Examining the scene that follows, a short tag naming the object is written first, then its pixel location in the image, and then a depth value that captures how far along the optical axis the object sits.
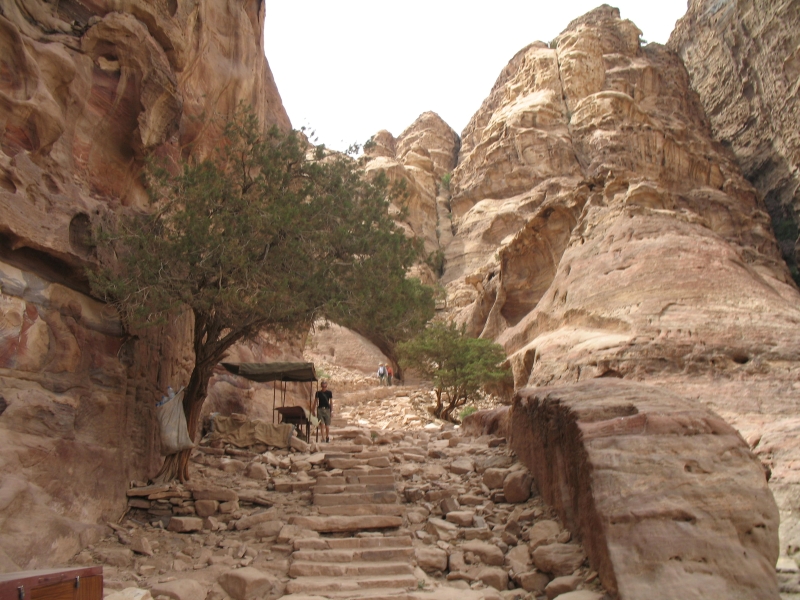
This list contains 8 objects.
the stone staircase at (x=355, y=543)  6.36
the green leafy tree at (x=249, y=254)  8.93
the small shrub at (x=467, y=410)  19.80
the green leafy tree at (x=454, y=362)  19.09
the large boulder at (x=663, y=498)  4.77
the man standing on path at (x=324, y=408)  14.44
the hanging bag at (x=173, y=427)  8.88
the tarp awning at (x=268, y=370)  14.20
